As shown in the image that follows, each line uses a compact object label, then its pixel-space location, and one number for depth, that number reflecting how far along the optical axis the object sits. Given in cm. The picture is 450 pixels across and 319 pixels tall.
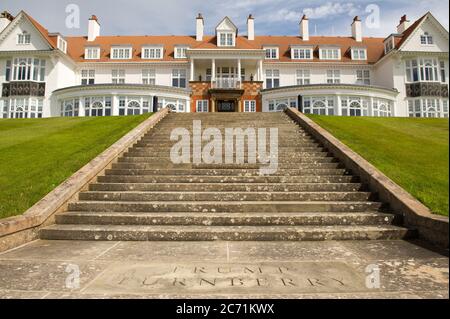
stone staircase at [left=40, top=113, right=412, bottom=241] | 561
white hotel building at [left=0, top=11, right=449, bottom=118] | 2925
